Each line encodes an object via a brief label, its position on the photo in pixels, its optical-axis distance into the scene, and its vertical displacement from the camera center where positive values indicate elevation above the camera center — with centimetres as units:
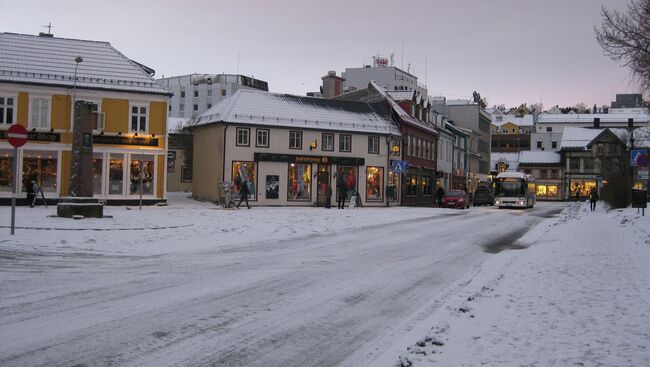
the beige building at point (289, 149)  3828 +266
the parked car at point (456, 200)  4456 -76
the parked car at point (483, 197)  5578 -57
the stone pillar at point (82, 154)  2162 +103
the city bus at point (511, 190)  4603 +14
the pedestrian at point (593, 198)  3991 -29
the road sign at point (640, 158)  2342 +154
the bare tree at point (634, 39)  1738 +487
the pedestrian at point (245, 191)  3243 -36
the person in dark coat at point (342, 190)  3472 -16
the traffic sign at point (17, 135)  1580 +122
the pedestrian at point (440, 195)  4688 -42
